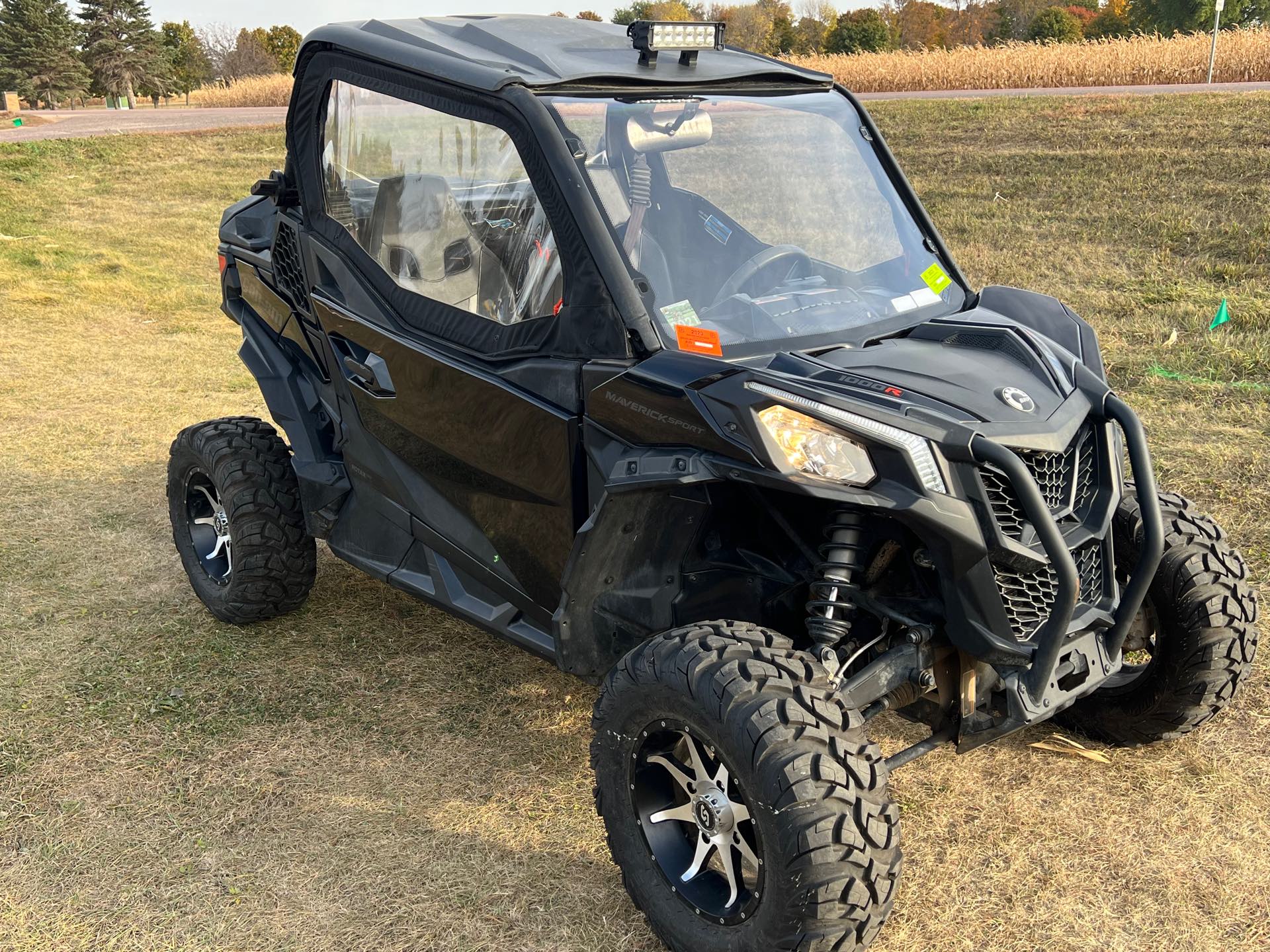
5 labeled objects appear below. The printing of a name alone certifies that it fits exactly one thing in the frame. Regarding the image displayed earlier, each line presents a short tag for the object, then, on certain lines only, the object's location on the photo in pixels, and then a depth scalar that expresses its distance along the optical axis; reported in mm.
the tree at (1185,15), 50312
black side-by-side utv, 2627
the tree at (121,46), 51688
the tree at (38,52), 46094
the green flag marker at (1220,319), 8219
